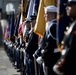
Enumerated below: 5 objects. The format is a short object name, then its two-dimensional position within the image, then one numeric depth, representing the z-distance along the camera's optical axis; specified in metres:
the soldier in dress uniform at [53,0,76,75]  5.85
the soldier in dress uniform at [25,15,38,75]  11.09
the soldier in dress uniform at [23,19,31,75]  12.46
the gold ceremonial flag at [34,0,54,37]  10.16
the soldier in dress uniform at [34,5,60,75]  8.11
